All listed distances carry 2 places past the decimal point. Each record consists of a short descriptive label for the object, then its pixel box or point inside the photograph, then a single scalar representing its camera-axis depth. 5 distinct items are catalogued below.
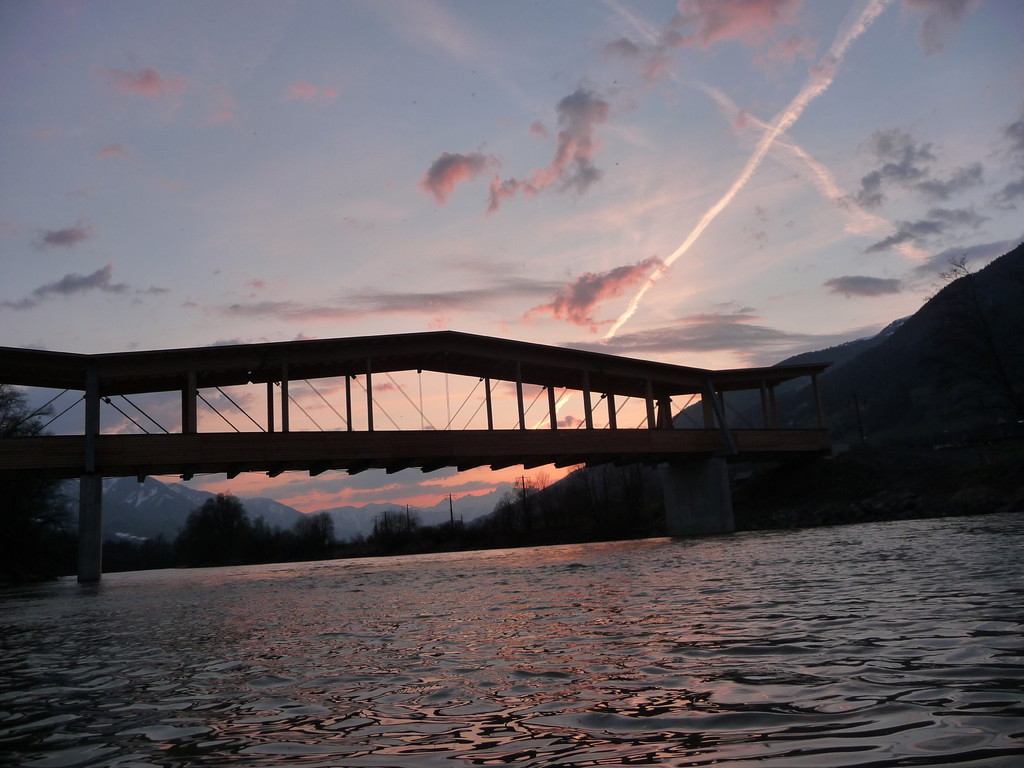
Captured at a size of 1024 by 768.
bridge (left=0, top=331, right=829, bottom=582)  34.97
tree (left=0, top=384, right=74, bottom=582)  51.12
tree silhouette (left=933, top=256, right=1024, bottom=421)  49.16
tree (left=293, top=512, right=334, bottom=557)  104.69
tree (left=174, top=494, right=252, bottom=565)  112.88
